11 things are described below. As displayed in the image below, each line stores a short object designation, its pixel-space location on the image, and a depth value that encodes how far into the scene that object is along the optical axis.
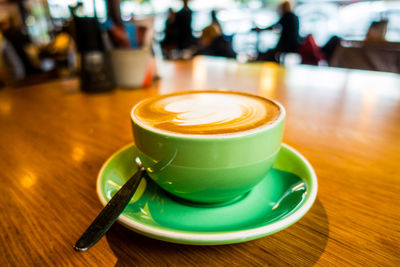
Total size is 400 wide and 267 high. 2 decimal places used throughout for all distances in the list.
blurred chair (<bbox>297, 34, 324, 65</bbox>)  2.88
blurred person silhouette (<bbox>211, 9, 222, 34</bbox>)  3.98
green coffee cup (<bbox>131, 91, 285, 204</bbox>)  0.25
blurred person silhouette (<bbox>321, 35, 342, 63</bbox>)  3.13
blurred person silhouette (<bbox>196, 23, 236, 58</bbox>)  2.96
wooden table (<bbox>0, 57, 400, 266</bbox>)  0.25
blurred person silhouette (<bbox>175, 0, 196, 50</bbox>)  4.48
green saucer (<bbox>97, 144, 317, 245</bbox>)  0.21
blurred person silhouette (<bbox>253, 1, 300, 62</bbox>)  3.71
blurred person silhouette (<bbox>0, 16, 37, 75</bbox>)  2.41
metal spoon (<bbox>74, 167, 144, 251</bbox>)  0.20
